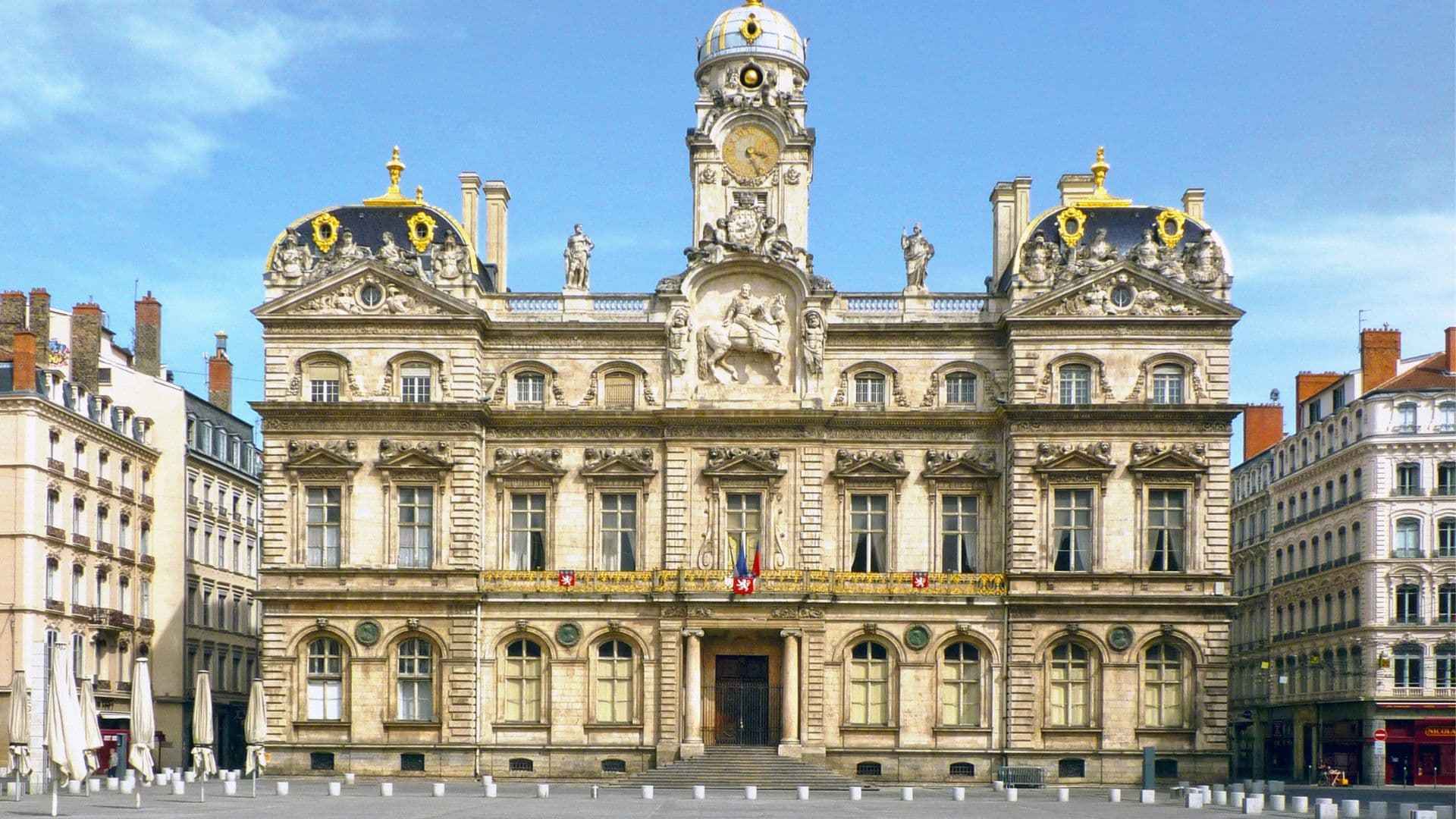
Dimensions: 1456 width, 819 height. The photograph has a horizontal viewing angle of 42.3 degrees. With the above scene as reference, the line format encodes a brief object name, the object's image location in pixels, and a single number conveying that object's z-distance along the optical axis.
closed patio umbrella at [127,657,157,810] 55.19
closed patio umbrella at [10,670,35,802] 53.00
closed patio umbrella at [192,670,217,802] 59.91
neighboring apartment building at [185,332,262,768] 87.88
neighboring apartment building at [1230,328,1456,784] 83.19
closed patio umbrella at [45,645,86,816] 49.09
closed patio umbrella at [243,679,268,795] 60.88
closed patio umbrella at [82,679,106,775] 52.47
